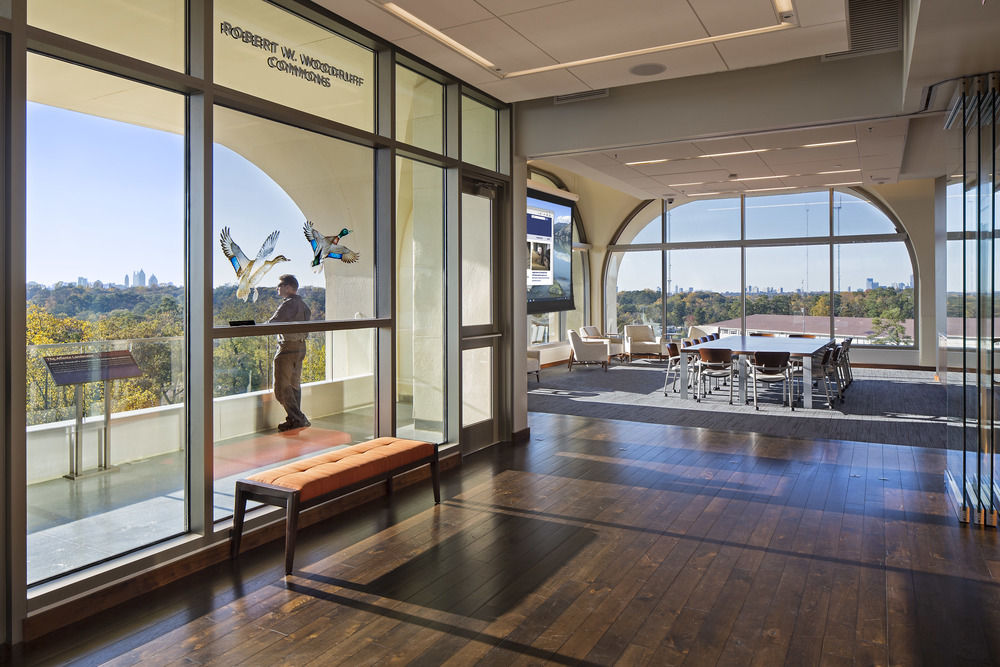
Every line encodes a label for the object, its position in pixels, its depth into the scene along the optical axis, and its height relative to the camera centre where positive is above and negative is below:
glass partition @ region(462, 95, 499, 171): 6.92 +2.03
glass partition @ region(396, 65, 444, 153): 5.93 +1.97
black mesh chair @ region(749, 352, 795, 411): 9.75 -0.53
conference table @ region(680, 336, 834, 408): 9.98 -0.28
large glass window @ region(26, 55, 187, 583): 3.42 +0.07
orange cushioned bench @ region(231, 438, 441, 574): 3.98 -0.91
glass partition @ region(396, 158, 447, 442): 6.06 +0.26
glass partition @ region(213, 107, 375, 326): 4.37 +0.78
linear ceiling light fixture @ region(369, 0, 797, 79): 4.68 +2.20
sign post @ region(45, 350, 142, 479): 3.52 -0.22
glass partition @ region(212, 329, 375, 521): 4.38 -0.51
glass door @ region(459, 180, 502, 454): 6.98 +0.12
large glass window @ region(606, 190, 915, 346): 15.16 +1.47
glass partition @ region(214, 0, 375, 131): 4.33 +1.87
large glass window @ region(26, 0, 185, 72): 3.39 +1.61
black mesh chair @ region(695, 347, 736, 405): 10.09 -0.48
